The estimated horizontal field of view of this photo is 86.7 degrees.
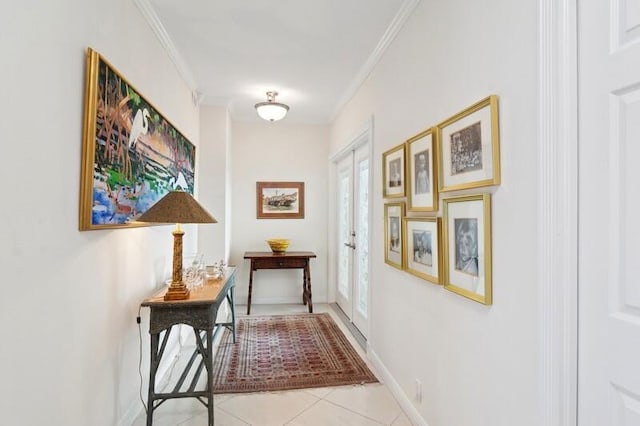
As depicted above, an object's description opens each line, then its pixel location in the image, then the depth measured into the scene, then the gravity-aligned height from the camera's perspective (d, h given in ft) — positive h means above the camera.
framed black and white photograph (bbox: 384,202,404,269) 7.64 -0.38
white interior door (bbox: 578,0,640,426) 2.90 +0.06
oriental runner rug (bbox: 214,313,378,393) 8.64 -4.18
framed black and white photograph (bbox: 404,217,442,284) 5.95 -0.55
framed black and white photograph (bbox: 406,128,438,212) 6.04 +0.86
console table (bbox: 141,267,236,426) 6.58 -2.10
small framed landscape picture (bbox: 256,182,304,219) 16.22 +0.81
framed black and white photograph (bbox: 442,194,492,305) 4.54 -0.41
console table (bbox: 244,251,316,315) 14.56 -1.95
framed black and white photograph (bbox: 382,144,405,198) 7.50 +1.08
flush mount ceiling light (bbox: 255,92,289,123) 12.13 +3.90
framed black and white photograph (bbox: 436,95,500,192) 4.40 +1.03
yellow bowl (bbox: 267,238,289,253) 15.33 -1.27
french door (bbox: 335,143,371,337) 12.25 -0.68
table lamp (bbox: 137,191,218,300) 6.25 -0.02
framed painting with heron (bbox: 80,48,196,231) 4.96 +1.15
